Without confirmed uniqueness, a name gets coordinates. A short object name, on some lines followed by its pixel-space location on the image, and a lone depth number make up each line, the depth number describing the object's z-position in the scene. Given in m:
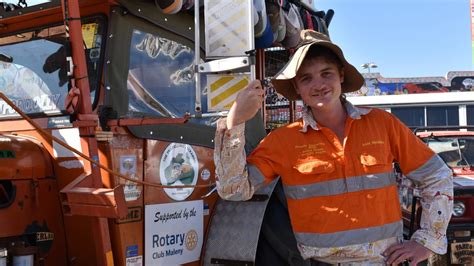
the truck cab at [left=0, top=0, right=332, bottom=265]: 2.60
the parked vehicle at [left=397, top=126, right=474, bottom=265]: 5.07
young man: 2.23
